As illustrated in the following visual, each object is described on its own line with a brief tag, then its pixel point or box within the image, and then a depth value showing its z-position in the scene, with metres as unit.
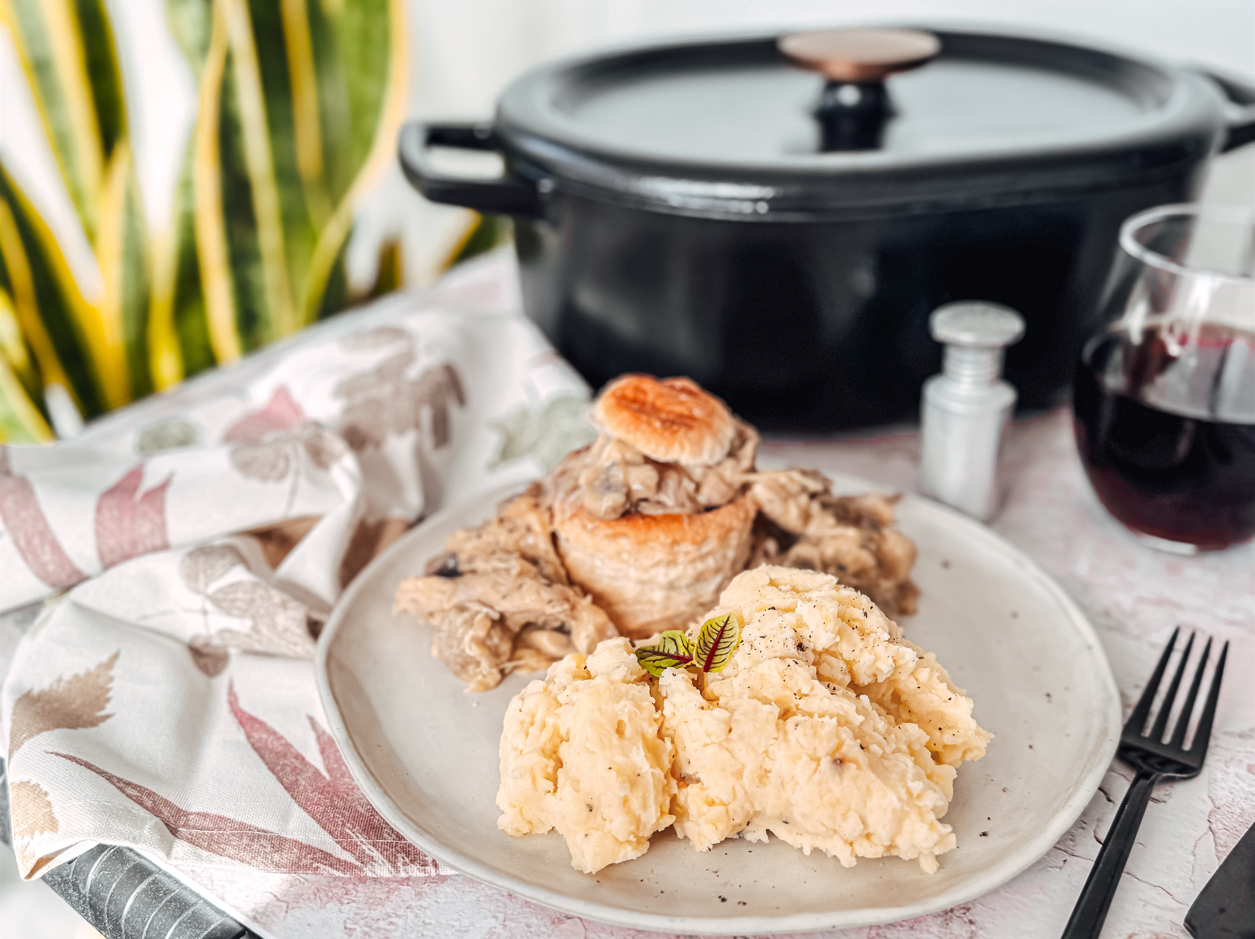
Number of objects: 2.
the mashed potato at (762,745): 0.59
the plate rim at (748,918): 0.56
